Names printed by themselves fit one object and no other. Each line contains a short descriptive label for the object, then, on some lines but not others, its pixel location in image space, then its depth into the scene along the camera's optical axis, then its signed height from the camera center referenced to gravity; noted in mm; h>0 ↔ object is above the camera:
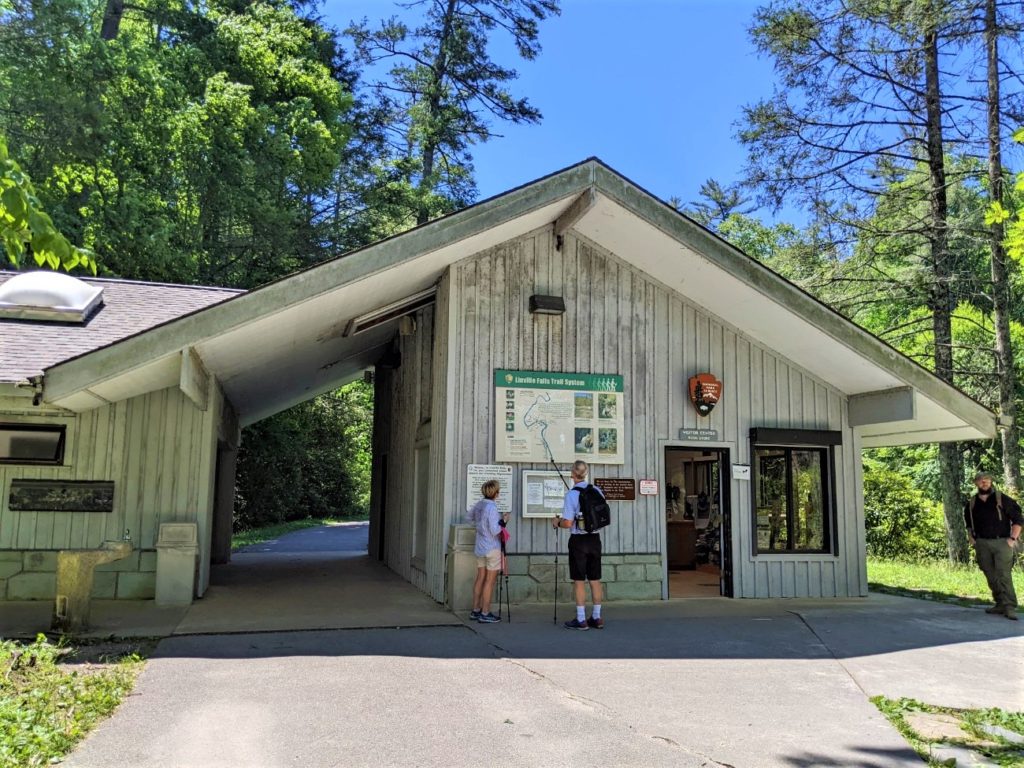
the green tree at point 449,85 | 26219 +13386
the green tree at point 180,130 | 16734 +8089
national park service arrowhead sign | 10141 +1200
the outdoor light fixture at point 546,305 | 9695 +2190
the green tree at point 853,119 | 15375 +7305
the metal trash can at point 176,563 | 8828 -937
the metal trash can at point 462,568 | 8672 -933
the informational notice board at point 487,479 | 9117 +37
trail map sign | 9438 +812
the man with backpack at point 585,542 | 7941 -582
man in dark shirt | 9133 -540
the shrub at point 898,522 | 17375 -731
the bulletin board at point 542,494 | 9336 -119
